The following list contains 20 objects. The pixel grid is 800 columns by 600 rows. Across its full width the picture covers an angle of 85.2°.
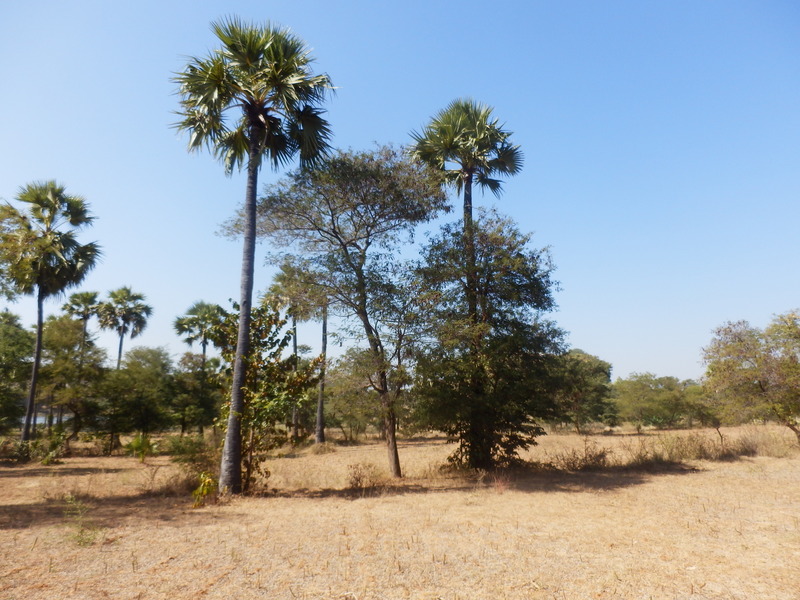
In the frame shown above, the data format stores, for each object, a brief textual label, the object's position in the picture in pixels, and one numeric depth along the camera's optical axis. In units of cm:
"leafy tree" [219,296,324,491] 1020
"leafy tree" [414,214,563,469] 1316
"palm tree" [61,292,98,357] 3419
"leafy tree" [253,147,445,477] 1296
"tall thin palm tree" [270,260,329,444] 1272
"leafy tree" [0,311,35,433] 2123
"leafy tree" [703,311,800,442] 1619
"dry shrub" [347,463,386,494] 1176
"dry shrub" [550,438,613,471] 1480
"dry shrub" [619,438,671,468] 1491
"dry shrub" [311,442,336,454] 2534
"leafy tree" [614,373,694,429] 3694
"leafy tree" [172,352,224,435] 2670
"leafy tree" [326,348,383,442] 1259
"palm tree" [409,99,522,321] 1678
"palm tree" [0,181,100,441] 1770
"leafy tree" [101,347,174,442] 2350
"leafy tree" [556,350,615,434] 1512
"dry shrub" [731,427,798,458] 1617
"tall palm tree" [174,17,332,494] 1031
